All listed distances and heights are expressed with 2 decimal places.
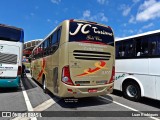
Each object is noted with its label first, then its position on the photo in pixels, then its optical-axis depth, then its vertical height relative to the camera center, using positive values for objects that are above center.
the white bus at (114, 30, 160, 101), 4.65 -0.03
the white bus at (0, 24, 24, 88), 6.09 +0.39
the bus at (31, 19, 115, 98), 4.26 +0.19
